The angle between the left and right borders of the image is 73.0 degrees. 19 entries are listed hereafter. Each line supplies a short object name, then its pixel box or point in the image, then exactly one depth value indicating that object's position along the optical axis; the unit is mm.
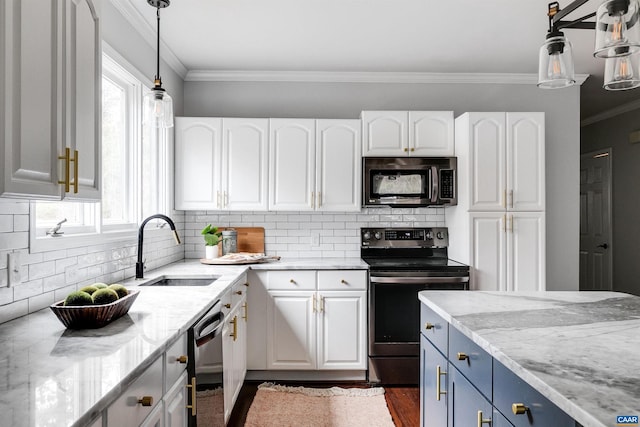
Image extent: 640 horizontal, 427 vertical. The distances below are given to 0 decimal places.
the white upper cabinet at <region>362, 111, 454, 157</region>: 3584
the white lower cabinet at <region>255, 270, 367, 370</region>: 3346
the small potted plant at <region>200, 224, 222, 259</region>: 3586
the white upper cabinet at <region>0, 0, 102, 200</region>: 1153
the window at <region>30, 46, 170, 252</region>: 2318
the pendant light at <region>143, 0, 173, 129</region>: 2045
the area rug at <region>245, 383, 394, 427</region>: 2748
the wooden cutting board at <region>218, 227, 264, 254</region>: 3891
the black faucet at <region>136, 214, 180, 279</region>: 2501
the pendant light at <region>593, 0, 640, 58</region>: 1229
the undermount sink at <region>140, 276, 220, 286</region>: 2842
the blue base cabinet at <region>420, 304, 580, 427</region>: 1128
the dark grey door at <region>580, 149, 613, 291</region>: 5418
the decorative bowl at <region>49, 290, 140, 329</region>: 1474
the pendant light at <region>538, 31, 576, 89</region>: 1509
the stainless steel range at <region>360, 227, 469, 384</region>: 3295
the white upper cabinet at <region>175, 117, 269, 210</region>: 3592
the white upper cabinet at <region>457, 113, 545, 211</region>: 3445
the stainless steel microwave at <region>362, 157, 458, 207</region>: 3586
